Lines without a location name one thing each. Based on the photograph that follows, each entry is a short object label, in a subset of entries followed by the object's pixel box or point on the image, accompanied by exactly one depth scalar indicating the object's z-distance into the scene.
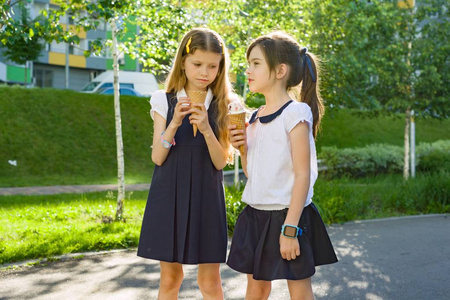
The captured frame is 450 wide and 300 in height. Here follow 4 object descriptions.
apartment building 38.88
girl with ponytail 2.74
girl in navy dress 3.07
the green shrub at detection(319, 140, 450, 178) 14.83
